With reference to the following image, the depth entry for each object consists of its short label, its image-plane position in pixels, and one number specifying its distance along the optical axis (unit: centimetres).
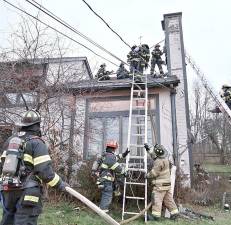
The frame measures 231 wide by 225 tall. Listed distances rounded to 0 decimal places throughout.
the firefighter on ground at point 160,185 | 718
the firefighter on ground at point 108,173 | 726
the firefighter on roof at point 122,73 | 1174
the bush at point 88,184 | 791
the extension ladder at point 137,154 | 754
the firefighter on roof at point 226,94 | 904
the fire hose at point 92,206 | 405
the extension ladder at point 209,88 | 769
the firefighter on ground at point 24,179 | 385
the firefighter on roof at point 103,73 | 1203
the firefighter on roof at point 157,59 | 1234
